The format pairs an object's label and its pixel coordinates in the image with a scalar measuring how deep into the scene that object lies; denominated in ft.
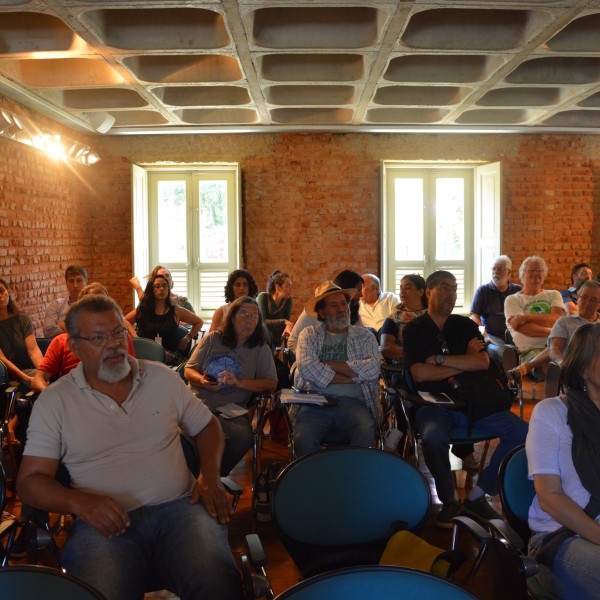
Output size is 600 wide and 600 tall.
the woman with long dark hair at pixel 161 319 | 20.68
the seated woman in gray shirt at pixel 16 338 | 17.01
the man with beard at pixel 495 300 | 23.56
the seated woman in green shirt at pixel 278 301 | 23.85
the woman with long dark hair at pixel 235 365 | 13.47
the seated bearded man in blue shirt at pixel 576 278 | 26.43
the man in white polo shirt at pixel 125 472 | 7.18
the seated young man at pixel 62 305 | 20.94
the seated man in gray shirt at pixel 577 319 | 16.51
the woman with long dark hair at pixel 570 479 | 6.96
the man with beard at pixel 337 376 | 13.14
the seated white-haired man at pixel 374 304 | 22.11
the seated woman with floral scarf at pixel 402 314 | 16.90
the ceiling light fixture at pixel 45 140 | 20.15
